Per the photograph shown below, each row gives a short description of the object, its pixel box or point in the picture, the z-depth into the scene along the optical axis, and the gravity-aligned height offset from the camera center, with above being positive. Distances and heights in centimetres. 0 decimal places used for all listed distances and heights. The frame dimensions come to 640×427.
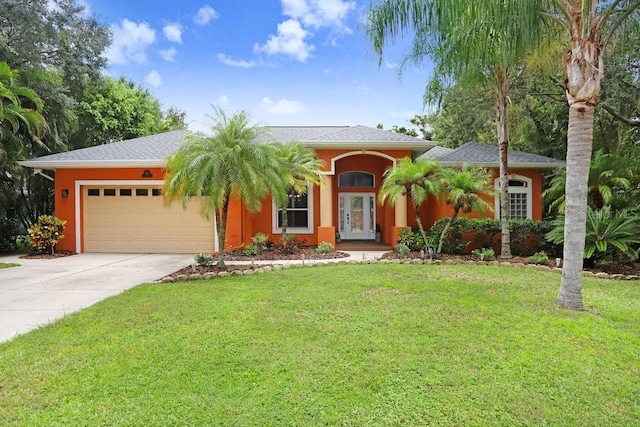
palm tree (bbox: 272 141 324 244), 1182 +141
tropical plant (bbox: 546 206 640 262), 945 -71
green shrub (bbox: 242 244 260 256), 1211 -138
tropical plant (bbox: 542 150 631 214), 1088 +70
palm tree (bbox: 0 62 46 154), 1104 +310
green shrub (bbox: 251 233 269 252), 1312 -118
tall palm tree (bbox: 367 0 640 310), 573 +264
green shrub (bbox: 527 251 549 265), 1044 -146
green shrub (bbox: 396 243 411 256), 1176 -134
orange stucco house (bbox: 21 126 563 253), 1338 +41
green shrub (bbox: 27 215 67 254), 1275 -85
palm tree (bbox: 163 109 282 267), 850 +92
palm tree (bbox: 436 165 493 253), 1080 +50
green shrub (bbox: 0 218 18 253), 1444 -103
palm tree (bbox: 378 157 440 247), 1089 +77
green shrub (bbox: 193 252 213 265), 999 -138
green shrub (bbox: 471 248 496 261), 1103 -140
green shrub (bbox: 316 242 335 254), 1252 -136
